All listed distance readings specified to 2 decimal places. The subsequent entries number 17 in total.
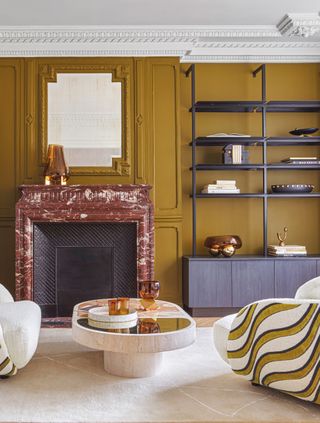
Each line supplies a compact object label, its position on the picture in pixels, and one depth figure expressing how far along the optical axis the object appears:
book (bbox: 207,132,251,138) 4.26
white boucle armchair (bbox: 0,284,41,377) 2.35
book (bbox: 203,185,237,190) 4.32
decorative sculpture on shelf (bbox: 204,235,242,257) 4.23
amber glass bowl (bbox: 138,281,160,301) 2.74
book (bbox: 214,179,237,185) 4.34
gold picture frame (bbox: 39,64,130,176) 4.31
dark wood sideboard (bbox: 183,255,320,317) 4.13
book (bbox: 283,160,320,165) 4.30
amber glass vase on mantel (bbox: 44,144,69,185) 4.12
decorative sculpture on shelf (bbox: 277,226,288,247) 4.39
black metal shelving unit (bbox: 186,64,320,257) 4.29
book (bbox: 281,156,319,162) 4.31
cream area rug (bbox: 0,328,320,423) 2.03
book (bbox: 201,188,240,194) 4.31
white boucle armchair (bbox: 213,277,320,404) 1.99
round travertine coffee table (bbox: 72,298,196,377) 2.22
